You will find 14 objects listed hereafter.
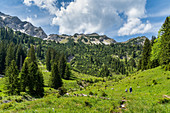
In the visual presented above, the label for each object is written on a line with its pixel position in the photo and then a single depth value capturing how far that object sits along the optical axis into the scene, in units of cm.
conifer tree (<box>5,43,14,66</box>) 7031
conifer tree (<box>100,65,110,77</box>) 14475
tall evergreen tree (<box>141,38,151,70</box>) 4982
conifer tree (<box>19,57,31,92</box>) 3414
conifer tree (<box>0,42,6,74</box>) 7241
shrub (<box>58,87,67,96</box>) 2059
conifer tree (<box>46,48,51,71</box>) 9422
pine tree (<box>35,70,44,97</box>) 3466
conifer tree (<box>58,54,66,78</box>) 7921
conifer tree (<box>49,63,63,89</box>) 5031
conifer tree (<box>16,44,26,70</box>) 8276
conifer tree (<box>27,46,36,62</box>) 7091
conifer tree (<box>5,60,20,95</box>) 3097
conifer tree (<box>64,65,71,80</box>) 7806
